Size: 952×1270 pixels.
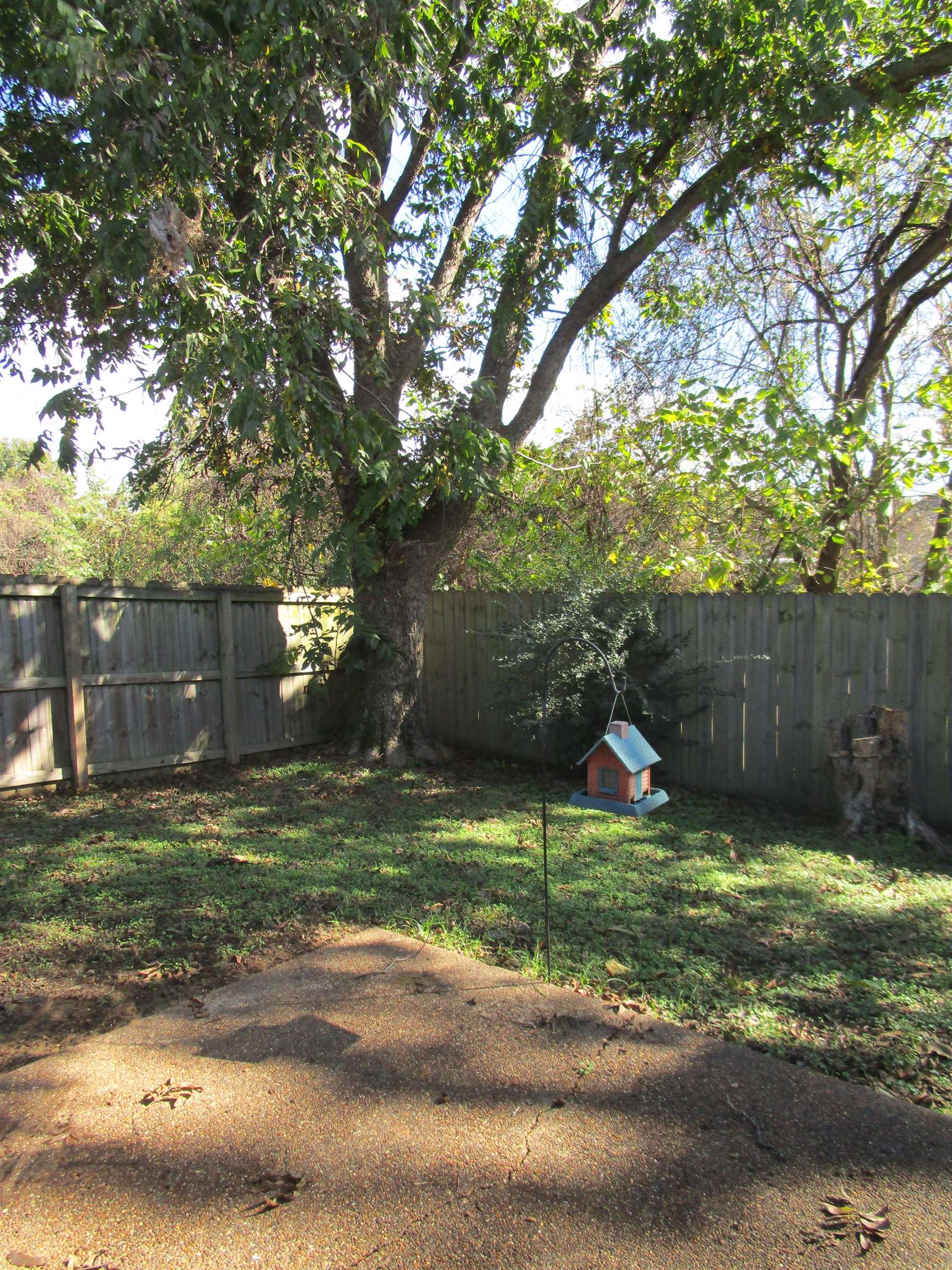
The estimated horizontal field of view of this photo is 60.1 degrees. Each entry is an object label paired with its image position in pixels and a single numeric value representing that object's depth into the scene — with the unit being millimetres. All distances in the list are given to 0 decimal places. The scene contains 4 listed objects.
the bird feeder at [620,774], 3672
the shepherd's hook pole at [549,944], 3596
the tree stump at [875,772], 5957
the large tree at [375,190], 5441
